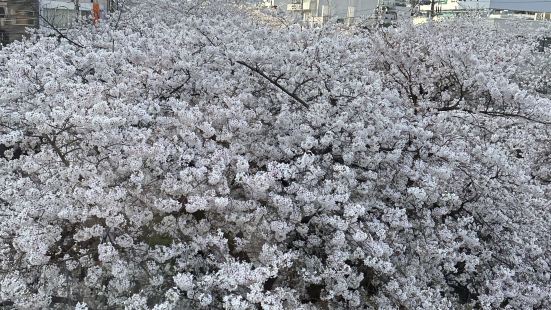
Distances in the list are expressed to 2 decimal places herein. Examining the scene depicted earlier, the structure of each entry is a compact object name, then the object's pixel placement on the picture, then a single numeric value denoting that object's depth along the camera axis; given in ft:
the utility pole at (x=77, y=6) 41.47
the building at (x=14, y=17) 31.32
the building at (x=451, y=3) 123.93
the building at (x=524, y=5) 148.77
